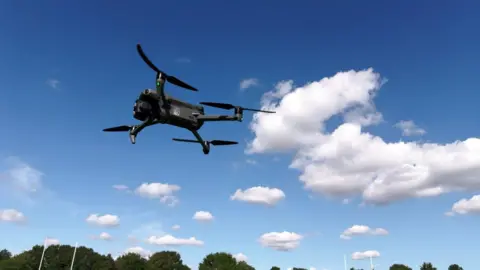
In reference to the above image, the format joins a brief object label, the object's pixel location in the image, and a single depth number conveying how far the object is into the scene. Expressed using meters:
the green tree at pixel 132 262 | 143.75
